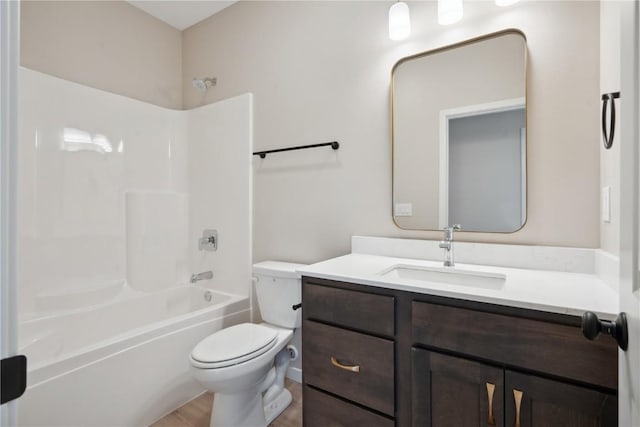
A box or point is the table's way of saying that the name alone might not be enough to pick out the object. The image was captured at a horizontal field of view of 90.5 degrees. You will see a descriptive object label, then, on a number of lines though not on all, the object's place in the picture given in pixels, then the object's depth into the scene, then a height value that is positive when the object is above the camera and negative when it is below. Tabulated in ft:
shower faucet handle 8.16 -0.74
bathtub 4.58 -2.45
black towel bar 6.19 +1.34
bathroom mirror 4.58 +1.20
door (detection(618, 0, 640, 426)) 1.85 +0.06
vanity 2.78 -1.36
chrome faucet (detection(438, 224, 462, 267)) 4.61 -0.49
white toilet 4.71 -2.24
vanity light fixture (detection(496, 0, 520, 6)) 4.43 +2.94
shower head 8.10 +3.35
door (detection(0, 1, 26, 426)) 1.39 +0.00
